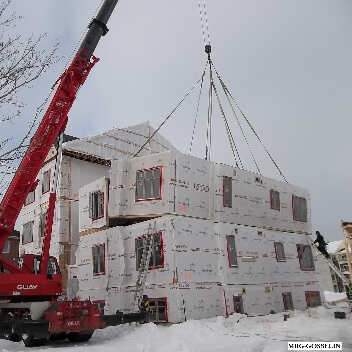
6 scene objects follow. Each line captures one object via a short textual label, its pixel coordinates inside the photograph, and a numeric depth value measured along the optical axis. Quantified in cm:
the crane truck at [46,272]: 1354
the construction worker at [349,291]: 2039
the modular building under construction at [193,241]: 1842
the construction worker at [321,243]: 2520
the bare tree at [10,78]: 1002
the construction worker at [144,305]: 1670
